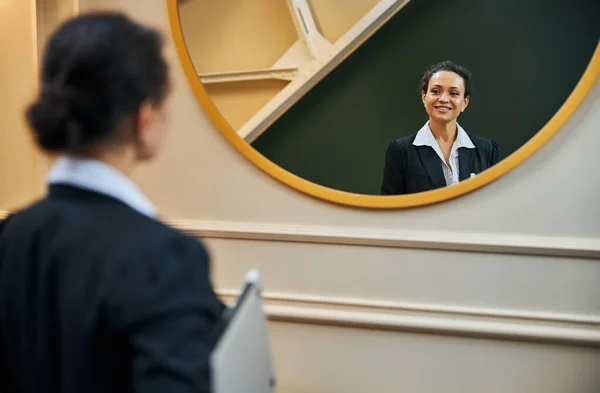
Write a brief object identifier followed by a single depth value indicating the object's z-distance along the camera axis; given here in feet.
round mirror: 4.17
